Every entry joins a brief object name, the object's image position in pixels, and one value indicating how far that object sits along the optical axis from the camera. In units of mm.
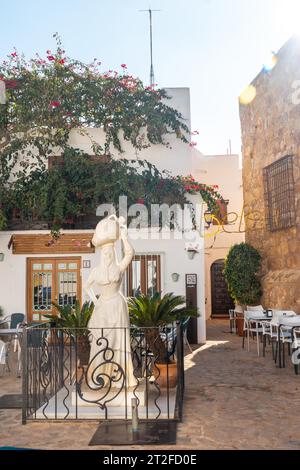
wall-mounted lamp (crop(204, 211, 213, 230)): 12677
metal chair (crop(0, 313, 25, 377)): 8930
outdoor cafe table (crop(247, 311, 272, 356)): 9680
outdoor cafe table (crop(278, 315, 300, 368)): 8120
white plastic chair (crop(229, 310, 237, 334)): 13491
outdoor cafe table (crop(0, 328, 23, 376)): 8297
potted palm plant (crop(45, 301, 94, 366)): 6344
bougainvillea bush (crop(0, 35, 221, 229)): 11688
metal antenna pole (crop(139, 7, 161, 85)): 14698
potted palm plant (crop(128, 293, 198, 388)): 6320
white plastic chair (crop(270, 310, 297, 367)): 8367
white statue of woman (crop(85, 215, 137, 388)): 5688
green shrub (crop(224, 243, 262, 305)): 12688
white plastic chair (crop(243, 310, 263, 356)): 9773
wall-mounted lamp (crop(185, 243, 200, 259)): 11789
